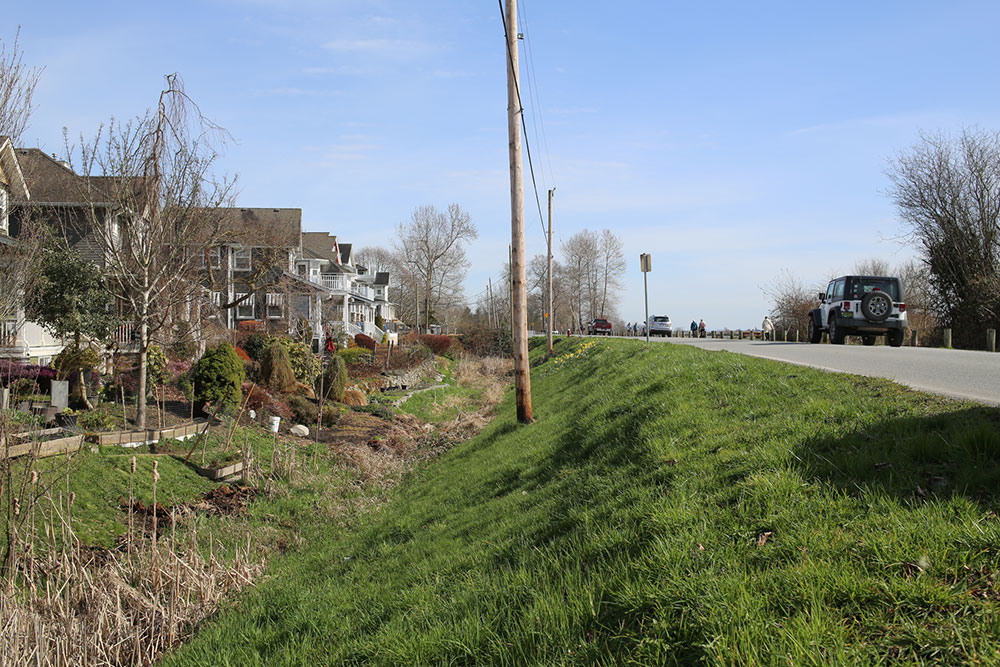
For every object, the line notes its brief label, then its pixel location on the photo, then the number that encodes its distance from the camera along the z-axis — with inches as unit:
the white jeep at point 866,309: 780.0
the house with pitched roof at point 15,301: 539.7
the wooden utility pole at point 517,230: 529.7
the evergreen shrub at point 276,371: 735.1
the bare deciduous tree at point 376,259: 4333.2
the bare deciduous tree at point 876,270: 2373.8
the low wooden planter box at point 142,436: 429.9
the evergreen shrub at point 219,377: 574.6
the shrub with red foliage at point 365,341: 1599.4
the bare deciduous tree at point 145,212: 483.5
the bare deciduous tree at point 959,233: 1203.9
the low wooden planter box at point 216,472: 442.9
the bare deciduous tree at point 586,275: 3902.6
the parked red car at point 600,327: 2677.2
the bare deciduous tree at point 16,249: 417.7
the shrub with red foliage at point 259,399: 629.6
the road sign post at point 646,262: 748.0
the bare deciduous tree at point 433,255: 3280.0
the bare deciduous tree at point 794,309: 1550.2
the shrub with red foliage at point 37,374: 571.2
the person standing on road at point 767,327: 1535.4
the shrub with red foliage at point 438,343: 1692.9
